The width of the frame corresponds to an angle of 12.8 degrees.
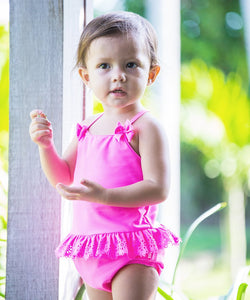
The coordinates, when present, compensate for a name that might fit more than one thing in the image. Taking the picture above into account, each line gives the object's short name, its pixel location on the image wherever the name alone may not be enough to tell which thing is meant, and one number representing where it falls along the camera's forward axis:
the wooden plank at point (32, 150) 1.99
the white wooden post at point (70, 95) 2.01
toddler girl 1.83
